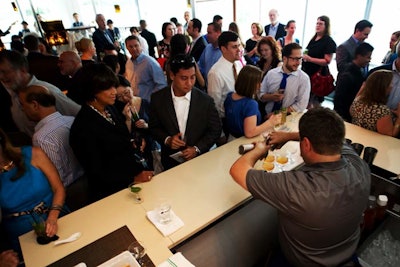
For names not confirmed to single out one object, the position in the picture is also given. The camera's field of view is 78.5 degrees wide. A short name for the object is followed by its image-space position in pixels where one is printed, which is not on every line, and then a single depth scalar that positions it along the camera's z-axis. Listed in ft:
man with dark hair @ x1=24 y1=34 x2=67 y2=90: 12.84
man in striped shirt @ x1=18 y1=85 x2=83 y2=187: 6.24
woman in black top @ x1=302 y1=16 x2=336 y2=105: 13.42
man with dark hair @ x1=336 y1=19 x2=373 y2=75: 12.53
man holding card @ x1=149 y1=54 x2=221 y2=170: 6.98
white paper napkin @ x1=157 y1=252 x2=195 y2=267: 4.14
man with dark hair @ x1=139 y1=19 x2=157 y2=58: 21.42
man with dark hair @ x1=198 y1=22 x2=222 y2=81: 12.89
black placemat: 4.30
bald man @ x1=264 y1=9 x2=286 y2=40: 17.72
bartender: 3.73
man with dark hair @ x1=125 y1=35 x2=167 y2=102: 11.55
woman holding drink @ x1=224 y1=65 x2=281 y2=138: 7.26
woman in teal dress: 5.08
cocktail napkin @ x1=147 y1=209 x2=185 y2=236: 4.81
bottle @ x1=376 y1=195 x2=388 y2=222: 6.03
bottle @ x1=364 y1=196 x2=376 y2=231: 6.34
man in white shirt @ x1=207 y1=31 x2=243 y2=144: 9.37
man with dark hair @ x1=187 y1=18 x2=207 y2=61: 15.15
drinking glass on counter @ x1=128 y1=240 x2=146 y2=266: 4.28
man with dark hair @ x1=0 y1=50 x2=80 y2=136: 8.11
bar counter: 4.60
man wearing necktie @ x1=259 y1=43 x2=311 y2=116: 8.86
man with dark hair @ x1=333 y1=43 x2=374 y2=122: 10.25
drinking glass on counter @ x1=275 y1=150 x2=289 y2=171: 6.40
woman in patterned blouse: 7.43
